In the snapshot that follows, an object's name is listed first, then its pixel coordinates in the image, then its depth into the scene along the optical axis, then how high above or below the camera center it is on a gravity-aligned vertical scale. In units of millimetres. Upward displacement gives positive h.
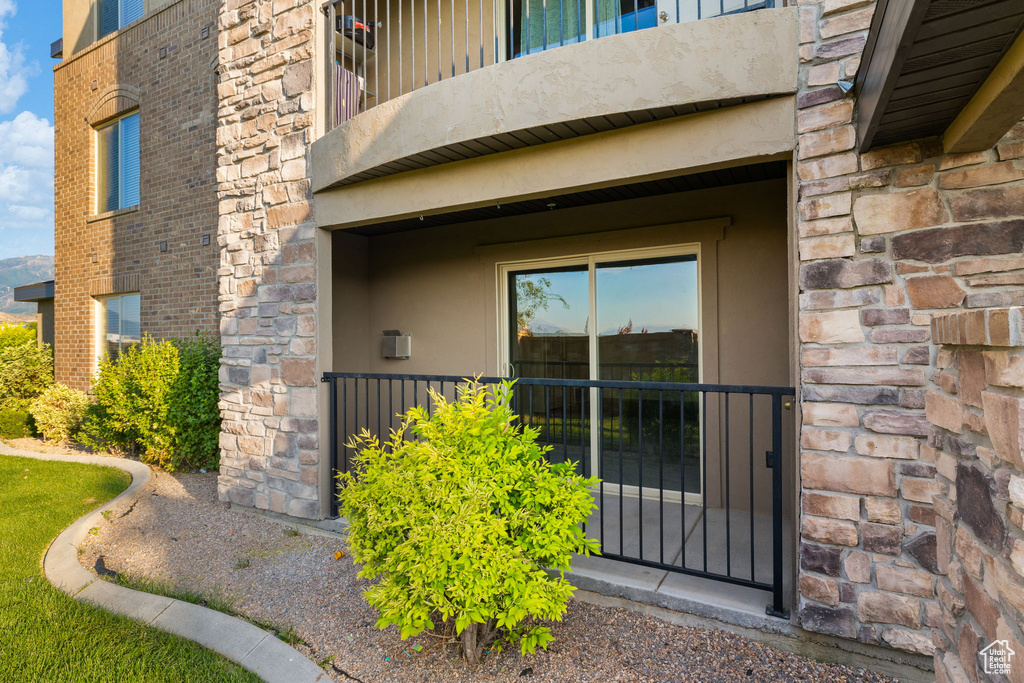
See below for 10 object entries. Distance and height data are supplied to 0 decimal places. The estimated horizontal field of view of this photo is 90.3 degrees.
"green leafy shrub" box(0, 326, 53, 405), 8438 -318
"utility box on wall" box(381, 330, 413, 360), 5590 +22
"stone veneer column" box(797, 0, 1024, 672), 2146 +155
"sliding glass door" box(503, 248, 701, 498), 4328 +0
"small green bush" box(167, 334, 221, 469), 5871 -722
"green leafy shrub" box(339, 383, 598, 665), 2133 -787
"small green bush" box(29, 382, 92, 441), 7430 -908
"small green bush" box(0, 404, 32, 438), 7859 -1129
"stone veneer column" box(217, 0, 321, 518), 4176 +781
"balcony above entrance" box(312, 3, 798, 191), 2541 +1450
